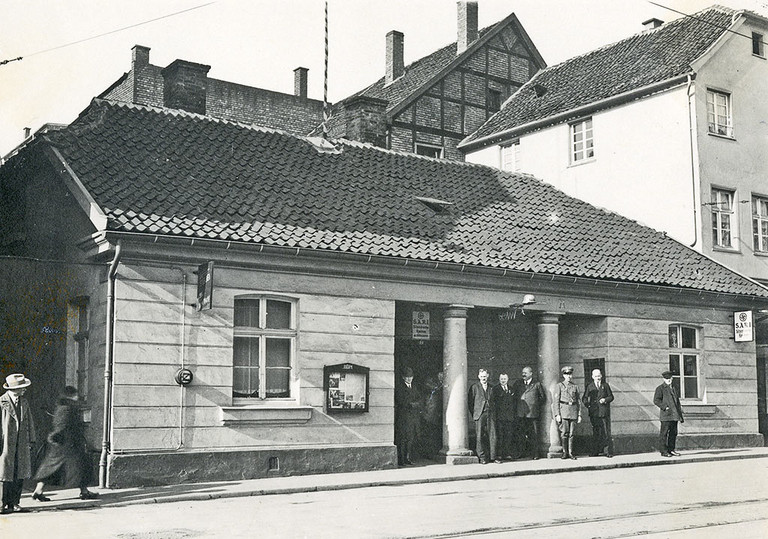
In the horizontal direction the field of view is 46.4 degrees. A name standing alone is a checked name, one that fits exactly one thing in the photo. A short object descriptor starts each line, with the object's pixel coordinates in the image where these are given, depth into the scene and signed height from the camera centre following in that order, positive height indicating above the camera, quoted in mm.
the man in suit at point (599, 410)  18784 -1140
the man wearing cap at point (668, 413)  19094 -1209
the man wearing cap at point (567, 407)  18266 -1029
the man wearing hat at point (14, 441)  11508 -1090
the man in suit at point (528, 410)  18438 -1100
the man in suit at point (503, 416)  18047 -1206
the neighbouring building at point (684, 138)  24438 +6305
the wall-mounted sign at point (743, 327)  21875 +712
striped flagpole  20156 +6257
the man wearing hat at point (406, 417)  17688 -1187
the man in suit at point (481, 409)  17719 -1044
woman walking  12547 -1381
